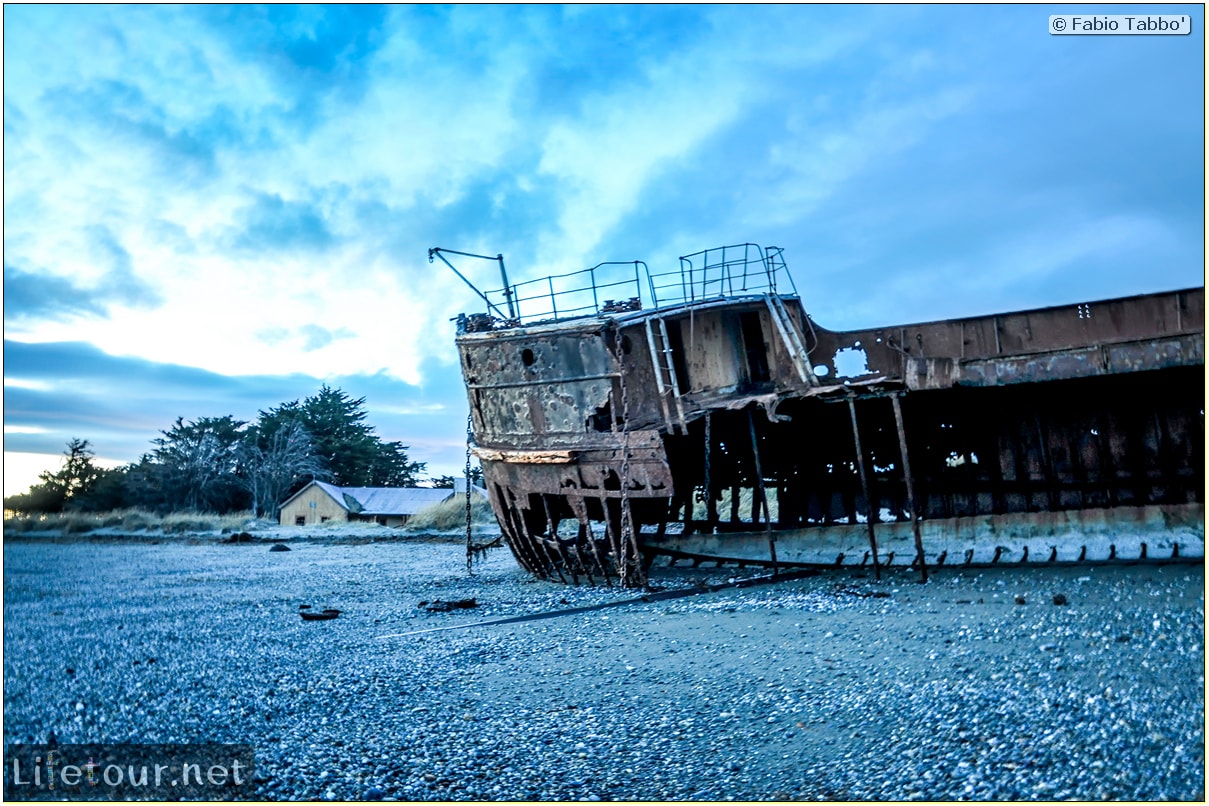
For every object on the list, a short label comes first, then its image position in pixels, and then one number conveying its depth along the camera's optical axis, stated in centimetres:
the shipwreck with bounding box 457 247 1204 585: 1038
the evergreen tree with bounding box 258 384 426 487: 4650
